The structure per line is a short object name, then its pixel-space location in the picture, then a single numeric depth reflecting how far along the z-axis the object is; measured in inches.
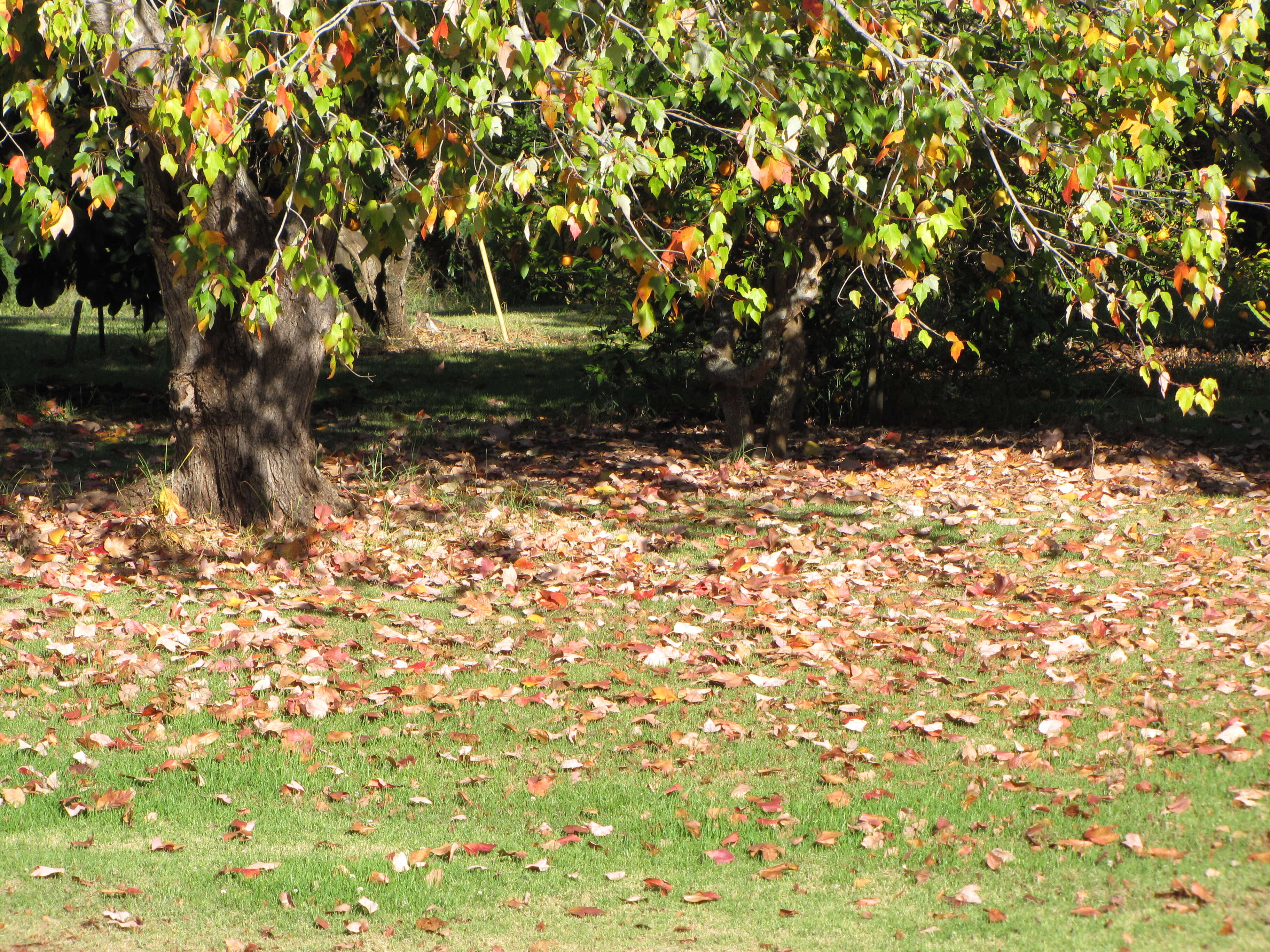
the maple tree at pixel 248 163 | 432.5
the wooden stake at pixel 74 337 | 1107.9
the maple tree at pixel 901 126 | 444.1
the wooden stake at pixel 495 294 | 1424.7
